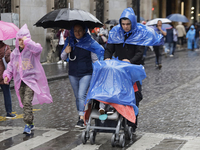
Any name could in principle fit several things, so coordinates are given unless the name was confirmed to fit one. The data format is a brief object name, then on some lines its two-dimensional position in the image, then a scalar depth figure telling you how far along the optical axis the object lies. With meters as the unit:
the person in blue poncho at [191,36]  28.14
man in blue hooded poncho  6.38
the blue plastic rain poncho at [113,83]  5.70
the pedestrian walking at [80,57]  6.96
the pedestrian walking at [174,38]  23.70
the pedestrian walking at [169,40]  21.66
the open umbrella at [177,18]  27.02
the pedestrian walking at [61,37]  17.69
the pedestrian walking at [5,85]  7.91
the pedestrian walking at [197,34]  28.91
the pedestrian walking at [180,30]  31.84
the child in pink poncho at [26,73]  6.68
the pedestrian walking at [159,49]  16.57
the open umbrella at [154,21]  18.33
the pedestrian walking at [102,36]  18.35
